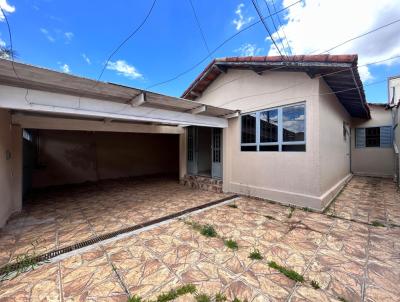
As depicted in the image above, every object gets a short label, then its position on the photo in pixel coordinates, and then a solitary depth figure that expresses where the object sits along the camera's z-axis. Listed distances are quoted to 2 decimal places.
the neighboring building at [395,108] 8.71
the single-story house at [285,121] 5.51
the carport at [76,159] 3.62
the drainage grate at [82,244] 2.96
